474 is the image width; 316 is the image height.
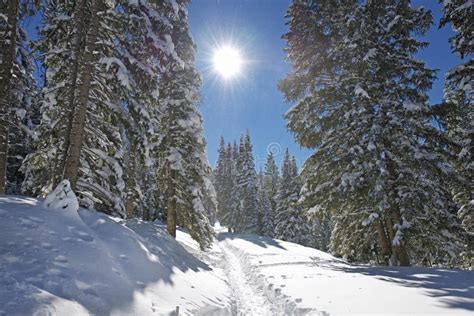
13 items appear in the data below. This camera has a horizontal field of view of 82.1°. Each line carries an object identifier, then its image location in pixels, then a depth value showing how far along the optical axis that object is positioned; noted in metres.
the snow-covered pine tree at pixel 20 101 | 10.27
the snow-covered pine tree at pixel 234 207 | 46.84
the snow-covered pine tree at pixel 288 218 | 38.69
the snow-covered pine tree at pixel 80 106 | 7.69
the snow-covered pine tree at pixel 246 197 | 45.35
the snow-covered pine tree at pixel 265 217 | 46.50
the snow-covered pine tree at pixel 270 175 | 62.88
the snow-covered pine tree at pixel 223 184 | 52.27
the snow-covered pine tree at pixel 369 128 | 9.95
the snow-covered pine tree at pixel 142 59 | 8.57
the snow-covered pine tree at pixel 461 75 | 9.57
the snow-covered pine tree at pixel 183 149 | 14.14
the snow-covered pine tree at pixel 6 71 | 8.17
